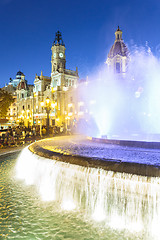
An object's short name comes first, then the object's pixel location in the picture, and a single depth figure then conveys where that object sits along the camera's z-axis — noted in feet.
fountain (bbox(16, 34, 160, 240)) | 10.94
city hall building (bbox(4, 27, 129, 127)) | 138.72
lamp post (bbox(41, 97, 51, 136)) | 52.61
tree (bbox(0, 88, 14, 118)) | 91.68
